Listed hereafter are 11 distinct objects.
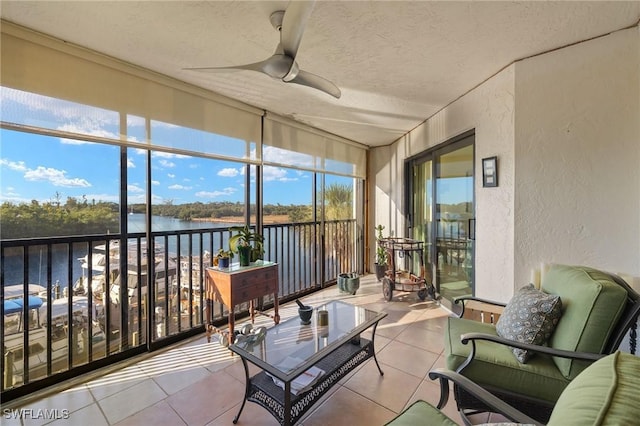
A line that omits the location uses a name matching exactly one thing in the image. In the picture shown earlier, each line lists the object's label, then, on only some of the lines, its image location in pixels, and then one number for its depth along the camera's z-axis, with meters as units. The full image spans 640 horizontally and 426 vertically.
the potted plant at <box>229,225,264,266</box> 2.76
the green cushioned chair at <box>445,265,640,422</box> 1.41
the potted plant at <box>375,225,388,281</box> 4.39
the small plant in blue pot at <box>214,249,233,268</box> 2.63
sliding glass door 3.05
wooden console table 2.48
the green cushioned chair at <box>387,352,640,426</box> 0.62
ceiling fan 1.27
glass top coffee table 1.47
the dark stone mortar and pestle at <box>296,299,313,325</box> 2.11
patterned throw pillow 1.56
